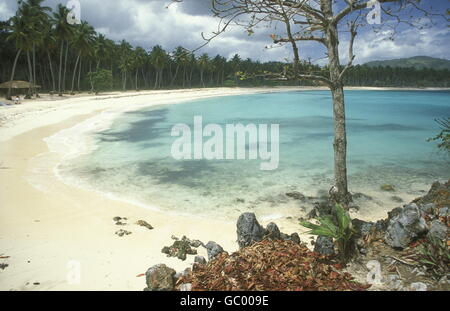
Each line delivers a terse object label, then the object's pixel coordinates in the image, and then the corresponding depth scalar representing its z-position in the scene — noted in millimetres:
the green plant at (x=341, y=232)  3799
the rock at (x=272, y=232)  4862
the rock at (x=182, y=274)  3779
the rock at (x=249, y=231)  4926
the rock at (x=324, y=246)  4035
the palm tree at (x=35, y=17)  38844
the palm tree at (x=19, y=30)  37625
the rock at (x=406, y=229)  3807
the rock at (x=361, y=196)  8859
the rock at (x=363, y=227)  4573
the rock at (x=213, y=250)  4520
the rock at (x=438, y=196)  5227
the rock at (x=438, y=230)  3644
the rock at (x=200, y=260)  4241
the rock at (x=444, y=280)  3031
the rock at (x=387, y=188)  9781
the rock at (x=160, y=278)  3600
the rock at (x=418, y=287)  3004
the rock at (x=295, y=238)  4961
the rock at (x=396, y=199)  8688
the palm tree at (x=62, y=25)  45656
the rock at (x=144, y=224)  6273
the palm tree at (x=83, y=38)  49531
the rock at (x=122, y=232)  5770
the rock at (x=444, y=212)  4322
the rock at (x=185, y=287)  3451
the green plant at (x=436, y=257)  3178
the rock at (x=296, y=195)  8828
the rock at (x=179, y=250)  4946
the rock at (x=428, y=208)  4585
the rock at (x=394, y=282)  3150
